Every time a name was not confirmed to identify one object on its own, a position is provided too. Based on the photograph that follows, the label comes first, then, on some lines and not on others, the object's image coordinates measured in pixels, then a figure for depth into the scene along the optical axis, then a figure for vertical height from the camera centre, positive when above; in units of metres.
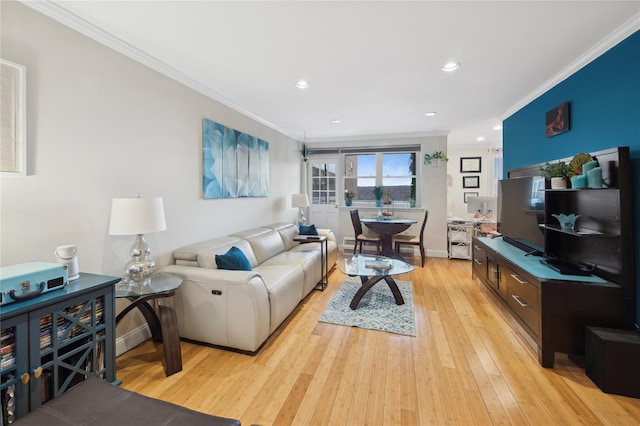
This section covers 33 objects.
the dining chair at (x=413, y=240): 5.02 -0.55
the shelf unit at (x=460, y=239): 5.43 -0.58
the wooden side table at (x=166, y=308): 1.97 -0.72
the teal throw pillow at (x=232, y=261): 2.58 -0.47
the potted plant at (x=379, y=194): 6.11 +0.35
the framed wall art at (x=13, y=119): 1.59 +0.53
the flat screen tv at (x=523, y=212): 2.87 -0.02
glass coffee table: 3.22 -0.71
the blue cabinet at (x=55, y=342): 1.30 -0.69
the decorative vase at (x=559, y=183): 2.45 +0.24
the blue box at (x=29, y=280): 1.32 -0.35
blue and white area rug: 2.84 -1.13
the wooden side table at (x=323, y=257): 3.97 -0.71
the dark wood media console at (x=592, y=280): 2.01 -0.53
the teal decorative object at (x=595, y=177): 2.08 +0.24
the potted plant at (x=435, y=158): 5.51 +1.03
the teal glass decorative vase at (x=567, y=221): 2.33 -0.09
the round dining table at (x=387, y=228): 5.16 -0.34
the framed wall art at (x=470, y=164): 7.12 +1.16
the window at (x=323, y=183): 6.42 +0.63
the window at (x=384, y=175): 5.99 +0.77
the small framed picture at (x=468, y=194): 7.15 +0.41
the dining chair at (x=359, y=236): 5.27 -0.51
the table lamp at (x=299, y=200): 5.39 +0.19
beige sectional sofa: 2.28 -0.77
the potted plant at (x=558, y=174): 2.46 +0.32
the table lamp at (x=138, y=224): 1.99 -0.10
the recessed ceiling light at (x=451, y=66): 2.64 +1.37
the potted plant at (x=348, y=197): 6.32 +0.29
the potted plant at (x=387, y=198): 6.01 +0.26
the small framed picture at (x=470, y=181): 7.14 +0.72
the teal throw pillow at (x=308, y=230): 4.73 -0.34
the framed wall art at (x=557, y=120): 2.81 +0.94
